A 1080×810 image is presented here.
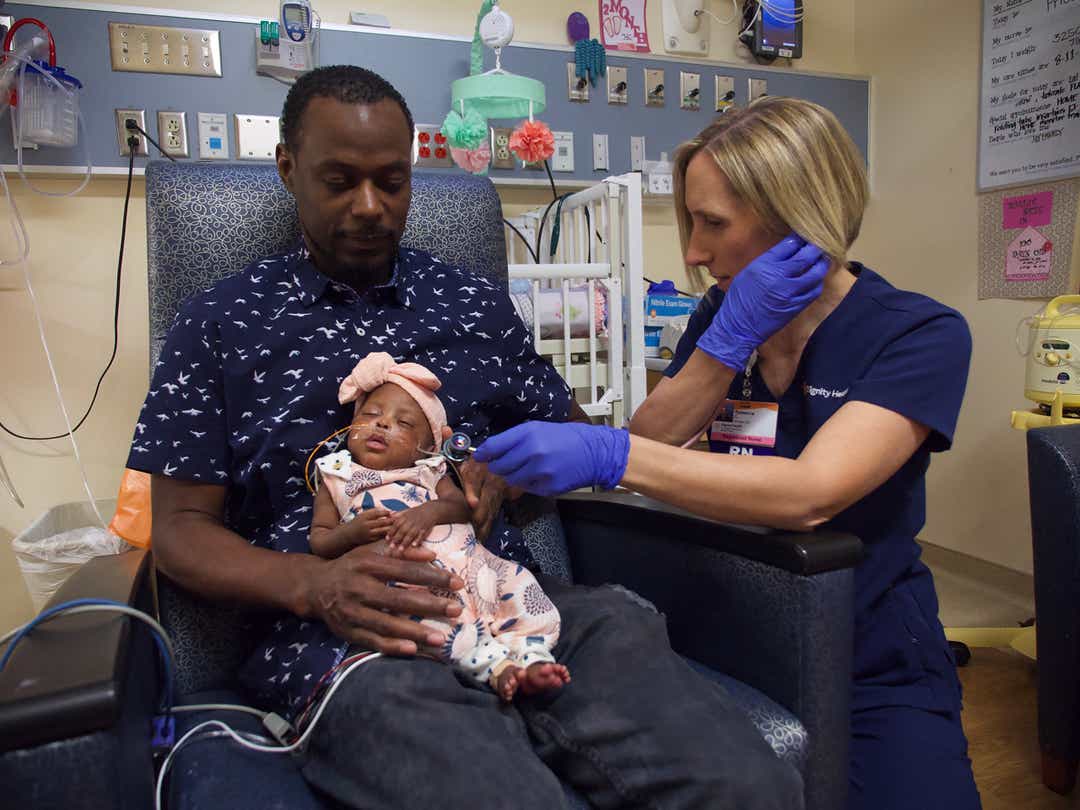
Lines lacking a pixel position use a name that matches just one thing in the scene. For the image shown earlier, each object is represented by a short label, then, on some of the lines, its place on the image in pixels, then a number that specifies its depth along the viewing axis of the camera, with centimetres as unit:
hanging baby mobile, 207
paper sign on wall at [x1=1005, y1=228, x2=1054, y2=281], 222
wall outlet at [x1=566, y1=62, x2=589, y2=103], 248
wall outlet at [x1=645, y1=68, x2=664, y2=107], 258
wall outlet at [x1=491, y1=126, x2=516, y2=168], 242
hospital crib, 188
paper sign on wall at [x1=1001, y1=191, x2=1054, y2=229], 221
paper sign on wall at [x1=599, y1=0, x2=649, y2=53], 255
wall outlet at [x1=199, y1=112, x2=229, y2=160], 211
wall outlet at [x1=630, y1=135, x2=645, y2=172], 259
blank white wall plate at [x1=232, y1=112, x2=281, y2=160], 214
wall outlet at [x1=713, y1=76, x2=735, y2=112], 267
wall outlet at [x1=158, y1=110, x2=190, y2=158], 207
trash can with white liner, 179
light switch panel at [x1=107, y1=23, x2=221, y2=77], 201
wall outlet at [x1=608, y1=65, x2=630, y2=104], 253
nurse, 97
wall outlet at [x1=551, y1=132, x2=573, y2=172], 249
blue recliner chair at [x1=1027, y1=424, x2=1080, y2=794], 139
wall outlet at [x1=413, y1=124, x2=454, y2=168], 232
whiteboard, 213
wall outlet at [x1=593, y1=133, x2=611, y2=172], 254
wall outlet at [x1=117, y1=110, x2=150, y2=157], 203
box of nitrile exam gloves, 230
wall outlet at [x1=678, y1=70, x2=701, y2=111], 262
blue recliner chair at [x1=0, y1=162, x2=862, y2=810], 63
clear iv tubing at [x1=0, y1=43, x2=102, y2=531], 199
